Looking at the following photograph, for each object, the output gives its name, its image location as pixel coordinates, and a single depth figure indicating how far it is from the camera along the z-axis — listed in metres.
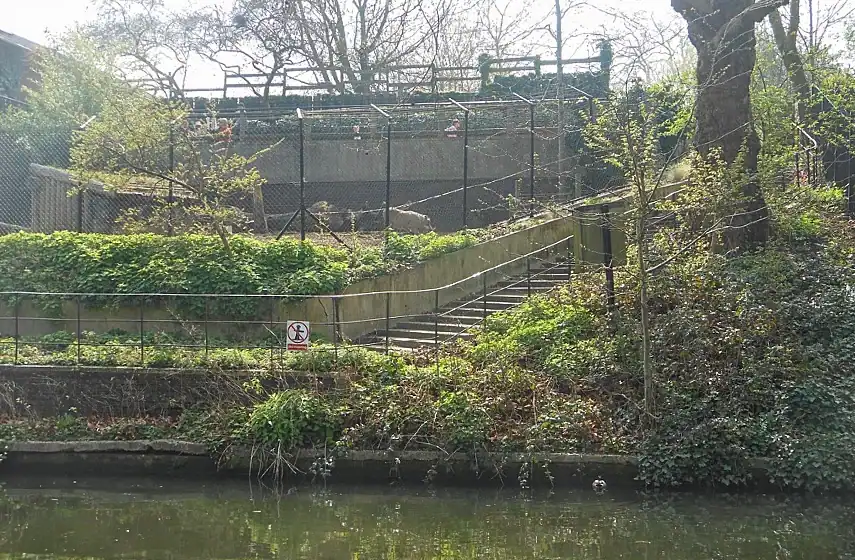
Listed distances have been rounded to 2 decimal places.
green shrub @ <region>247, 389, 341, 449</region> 10.09
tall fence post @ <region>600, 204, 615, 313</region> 12.08
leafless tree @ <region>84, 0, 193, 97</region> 28.41
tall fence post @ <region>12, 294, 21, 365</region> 12.76
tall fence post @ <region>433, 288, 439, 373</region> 11.65
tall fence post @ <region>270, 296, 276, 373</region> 11.56
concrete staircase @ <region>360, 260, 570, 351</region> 12.86
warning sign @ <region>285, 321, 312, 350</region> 10.87
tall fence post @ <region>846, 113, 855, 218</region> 16.17
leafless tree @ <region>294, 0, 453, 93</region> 26.20
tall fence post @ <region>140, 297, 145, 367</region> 11.29
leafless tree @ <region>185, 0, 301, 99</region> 26.34
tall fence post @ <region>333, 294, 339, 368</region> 11.72
